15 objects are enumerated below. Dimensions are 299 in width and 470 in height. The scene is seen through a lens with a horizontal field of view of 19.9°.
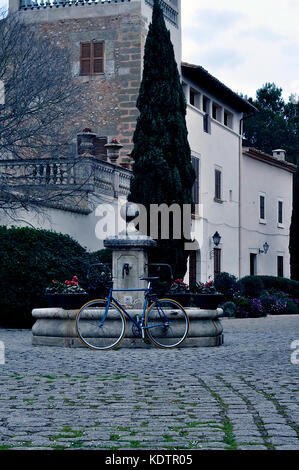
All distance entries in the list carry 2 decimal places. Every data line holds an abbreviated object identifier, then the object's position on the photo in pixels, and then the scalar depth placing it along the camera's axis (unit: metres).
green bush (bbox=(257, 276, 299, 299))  31.22
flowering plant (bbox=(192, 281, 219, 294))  13.46
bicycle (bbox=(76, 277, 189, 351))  12.14
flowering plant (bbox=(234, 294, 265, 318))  24.73
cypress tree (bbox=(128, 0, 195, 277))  20.66
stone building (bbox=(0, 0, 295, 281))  22.33
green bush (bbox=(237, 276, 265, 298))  27.91
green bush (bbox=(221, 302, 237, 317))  24.48
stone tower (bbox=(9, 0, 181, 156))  26.94
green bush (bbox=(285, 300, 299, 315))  28.23
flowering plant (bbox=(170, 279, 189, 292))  13.44
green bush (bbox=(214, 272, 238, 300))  25.89
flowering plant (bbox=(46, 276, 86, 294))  13.07
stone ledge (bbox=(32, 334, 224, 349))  12.48
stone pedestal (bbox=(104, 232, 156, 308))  13.34
